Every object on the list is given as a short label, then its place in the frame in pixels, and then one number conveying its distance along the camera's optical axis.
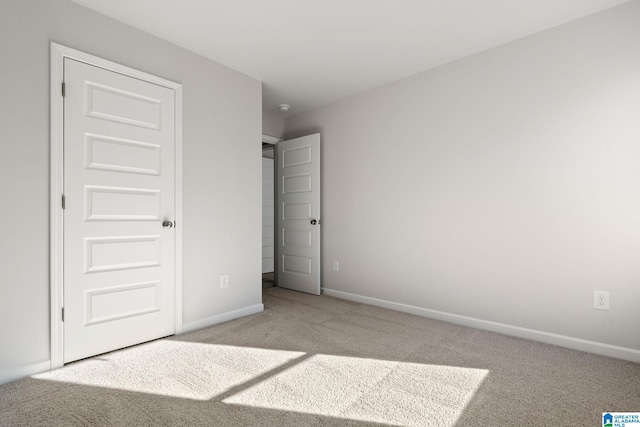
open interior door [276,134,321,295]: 4.34
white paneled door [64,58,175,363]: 2.29
